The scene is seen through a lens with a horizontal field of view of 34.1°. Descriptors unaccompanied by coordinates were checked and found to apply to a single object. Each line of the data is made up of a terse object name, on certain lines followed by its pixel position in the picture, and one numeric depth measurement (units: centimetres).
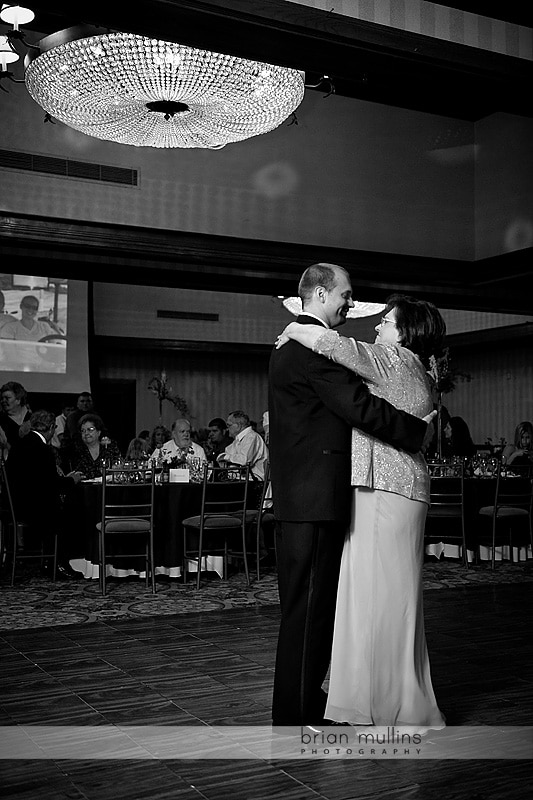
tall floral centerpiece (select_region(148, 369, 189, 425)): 1292
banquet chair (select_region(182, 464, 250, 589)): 741
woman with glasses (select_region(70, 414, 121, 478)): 813
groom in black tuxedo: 311
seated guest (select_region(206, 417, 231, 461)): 1178
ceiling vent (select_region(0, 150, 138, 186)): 839
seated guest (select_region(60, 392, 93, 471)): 850
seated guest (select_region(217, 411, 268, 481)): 884
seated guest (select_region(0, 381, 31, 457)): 827
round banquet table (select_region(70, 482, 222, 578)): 756
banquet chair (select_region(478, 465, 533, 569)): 855
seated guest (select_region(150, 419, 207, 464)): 874
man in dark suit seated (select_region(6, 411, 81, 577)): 745
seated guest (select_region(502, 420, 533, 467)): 992
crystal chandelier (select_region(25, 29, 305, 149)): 507
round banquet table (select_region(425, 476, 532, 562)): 876
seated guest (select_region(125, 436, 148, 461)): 915
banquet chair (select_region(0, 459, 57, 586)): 740
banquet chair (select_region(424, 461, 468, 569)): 838
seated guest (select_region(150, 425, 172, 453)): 1071
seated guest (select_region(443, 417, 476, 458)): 1202
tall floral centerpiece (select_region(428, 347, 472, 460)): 955
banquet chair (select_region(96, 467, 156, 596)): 697
